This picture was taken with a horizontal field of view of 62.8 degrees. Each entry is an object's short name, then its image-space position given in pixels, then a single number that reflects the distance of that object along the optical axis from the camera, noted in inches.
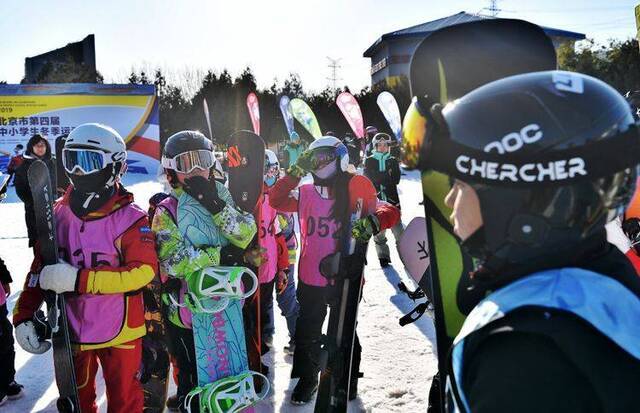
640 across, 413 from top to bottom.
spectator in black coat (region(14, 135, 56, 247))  250.7
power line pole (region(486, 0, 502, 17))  1888.0
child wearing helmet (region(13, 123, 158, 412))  104.0
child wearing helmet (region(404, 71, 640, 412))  31.8
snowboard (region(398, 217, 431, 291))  89.7
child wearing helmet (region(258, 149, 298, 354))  170.4
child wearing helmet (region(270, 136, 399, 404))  148.1
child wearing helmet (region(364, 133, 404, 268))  310.5
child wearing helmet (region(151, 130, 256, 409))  112.0
